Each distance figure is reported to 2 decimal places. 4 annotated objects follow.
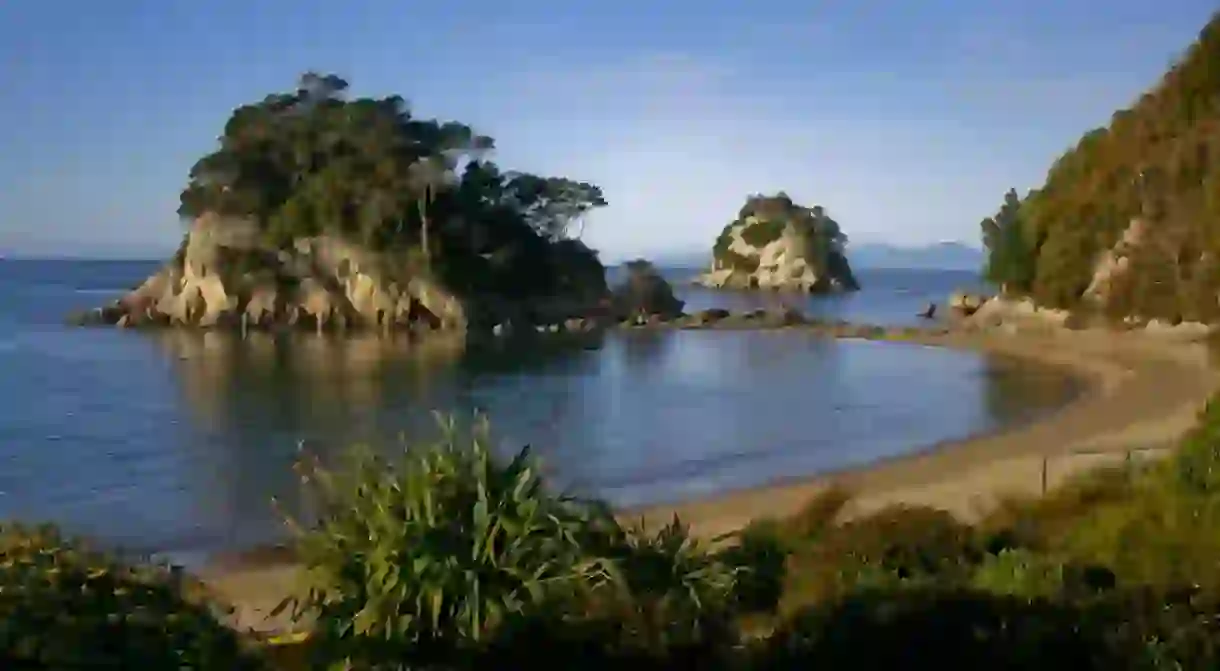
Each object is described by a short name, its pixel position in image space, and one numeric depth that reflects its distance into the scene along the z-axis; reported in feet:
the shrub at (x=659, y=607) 23.76
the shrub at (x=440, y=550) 24.17
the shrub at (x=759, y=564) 34.14
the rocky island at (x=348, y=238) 268.00
